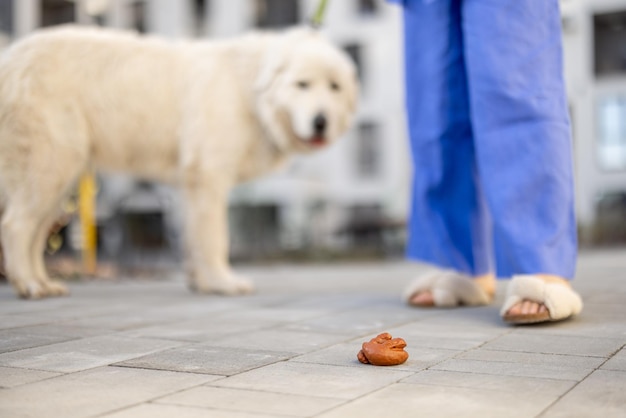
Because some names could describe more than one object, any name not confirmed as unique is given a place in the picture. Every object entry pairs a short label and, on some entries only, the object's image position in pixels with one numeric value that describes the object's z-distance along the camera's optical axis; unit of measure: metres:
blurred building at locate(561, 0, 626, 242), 18.66
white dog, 3.90
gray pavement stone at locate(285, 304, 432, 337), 3.27
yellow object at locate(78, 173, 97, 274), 6.90
